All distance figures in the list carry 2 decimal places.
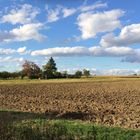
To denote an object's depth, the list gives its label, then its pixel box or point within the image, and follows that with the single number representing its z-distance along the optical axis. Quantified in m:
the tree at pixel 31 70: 51.47
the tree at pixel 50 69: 49.97
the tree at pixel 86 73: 62.97
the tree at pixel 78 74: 56.52
